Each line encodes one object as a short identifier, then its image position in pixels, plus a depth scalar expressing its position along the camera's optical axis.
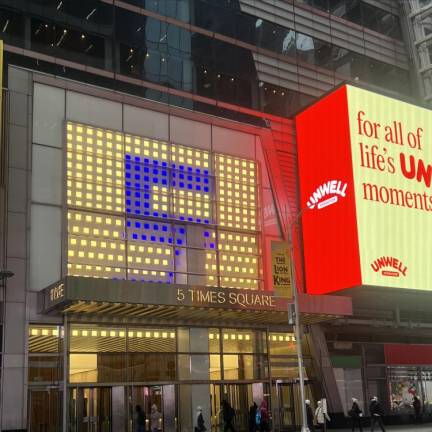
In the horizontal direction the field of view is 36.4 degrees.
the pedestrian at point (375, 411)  29.27
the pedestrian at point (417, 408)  37.06
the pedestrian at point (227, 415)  28.55
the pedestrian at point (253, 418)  28.49
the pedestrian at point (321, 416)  28.11
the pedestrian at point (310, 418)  29.74
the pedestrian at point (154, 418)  27.98
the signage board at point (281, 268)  25.88
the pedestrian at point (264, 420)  27.84
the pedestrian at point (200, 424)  27.64
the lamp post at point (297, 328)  25.05
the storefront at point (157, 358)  26.06
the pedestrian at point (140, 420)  27.52
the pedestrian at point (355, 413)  30.25
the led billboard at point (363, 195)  34.16
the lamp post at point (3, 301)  23.29
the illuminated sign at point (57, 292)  24.78
